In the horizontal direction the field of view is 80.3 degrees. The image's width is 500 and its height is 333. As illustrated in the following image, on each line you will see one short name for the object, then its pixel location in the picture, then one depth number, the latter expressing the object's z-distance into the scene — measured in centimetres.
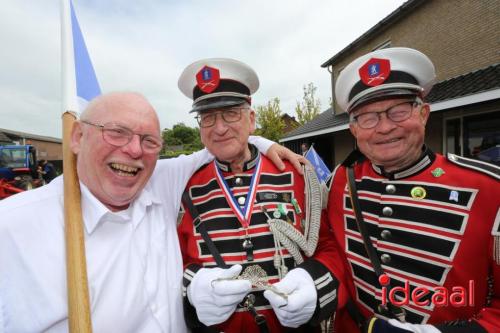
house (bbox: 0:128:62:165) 3756
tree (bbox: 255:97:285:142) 2702
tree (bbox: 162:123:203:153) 6594
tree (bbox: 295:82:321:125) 2533
